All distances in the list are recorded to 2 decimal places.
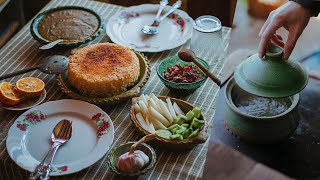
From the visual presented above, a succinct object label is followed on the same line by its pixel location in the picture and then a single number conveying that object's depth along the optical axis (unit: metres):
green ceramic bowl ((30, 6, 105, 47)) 1.48
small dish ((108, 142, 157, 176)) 1.04
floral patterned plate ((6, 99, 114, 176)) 1.09
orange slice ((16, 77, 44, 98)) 1.27
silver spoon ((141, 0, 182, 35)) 1.59
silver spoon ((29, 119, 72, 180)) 1.04
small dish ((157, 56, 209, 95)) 1.29
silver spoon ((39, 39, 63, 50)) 1.45
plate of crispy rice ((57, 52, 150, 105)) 1.25
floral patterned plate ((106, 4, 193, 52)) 1.53
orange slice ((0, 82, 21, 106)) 1.24
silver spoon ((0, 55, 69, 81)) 1.35
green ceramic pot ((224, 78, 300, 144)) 1.36
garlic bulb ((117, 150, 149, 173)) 1.02
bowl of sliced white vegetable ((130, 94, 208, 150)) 1.10
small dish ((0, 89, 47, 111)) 1.25
